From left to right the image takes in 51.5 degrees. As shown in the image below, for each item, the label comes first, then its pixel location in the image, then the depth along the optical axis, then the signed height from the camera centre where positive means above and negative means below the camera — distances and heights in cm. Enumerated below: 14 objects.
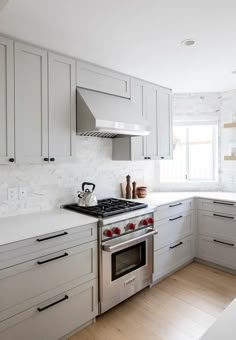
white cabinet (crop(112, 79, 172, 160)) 301 +56
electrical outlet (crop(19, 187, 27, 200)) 237 -24
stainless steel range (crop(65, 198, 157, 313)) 220 -78
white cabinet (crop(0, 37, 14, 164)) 196 +54
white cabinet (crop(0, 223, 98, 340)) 166 -89
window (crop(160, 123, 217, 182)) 399 +19
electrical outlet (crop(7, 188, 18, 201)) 229 -24
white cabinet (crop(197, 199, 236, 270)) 309 -85
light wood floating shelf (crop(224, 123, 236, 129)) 357 +63
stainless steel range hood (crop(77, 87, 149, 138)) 232 +53
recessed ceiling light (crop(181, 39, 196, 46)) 211 +111
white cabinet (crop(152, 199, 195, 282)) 285 -87
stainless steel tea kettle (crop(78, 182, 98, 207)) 257 -32
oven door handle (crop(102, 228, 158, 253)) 216 -70
